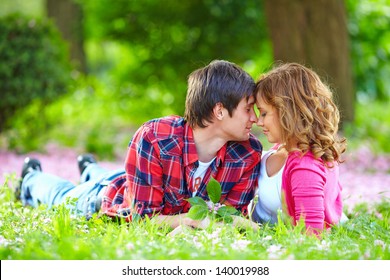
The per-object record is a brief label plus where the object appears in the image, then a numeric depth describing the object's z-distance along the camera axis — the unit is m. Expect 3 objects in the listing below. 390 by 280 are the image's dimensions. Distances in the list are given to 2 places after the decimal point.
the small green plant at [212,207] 7.09
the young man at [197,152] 7.38
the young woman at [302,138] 7.08
